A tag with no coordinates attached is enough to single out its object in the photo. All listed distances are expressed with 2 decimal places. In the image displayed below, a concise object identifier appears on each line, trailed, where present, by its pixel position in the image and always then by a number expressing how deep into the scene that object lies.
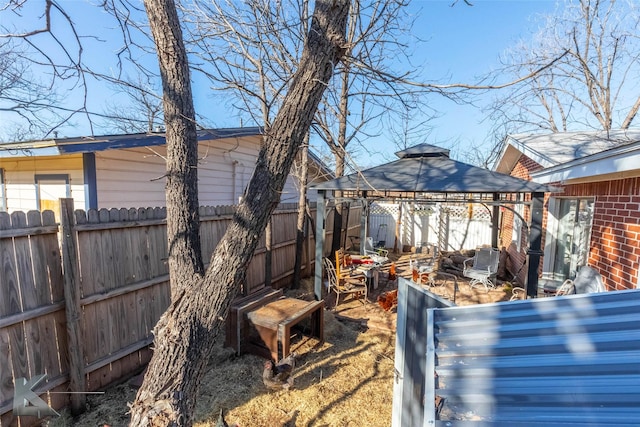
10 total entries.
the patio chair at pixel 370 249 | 9.29
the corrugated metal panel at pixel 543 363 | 1.02
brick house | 3.26
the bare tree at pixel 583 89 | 11.55
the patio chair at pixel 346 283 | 6.04
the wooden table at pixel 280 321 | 3.88
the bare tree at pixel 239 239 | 1.83
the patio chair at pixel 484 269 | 7.09
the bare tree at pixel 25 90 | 2.62
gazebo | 5.14
